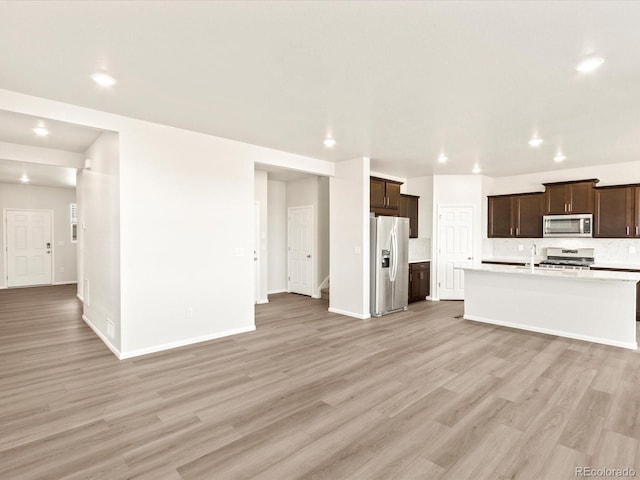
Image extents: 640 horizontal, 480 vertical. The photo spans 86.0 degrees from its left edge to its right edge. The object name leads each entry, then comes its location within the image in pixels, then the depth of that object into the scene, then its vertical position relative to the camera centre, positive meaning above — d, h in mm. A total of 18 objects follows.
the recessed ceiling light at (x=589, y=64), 2560 +1302
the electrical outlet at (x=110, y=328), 4191 -1180
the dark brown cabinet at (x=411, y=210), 7469 +521
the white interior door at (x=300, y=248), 8102 -340
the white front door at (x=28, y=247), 9172 -365
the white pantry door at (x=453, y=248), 7480 -315
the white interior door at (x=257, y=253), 7168 -409
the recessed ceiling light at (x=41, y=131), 4223 +1294
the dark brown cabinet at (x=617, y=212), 5926 +389
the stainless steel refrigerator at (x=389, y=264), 6043 -560
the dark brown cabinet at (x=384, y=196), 6324 +726
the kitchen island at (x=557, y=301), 4457 -994
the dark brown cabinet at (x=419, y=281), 7272 -1022
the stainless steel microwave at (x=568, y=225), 6324 +160
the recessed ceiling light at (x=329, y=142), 4776 +1318
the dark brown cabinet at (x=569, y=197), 6348 +708
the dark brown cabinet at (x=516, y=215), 7004 +390
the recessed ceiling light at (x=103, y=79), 2871 +1330
